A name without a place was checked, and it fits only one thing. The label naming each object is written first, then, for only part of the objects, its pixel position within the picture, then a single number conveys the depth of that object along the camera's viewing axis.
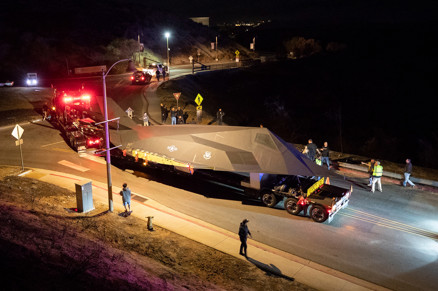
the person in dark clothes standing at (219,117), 28.28
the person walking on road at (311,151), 19.92
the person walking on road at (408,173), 18.10
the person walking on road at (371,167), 18.06
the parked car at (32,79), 48.56
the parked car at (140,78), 46.16
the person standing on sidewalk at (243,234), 11.92
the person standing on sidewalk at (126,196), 15.02
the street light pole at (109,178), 15.05
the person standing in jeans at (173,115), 28.16
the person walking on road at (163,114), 30.03
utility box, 14.84
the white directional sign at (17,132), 19.31
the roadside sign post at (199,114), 29.71
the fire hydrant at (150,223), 13.81
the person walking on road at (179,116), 28.06
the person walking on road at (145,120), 27.59
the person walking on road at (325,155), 20.41
